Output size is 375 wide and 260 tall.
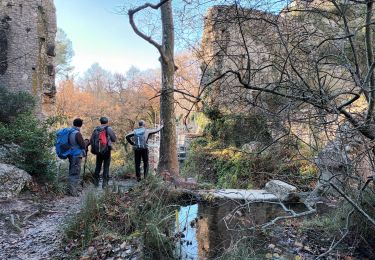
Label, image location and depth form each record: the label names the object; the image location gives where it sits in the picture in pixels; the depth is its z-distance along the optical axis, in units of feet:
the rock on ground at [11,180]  23.27
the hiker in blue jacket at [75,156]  26.20
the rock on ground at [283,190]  27.99
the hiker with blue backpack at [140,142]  28.76
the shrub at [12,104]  41.19
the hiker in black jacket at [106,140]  26.85
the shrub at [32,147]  26.32
